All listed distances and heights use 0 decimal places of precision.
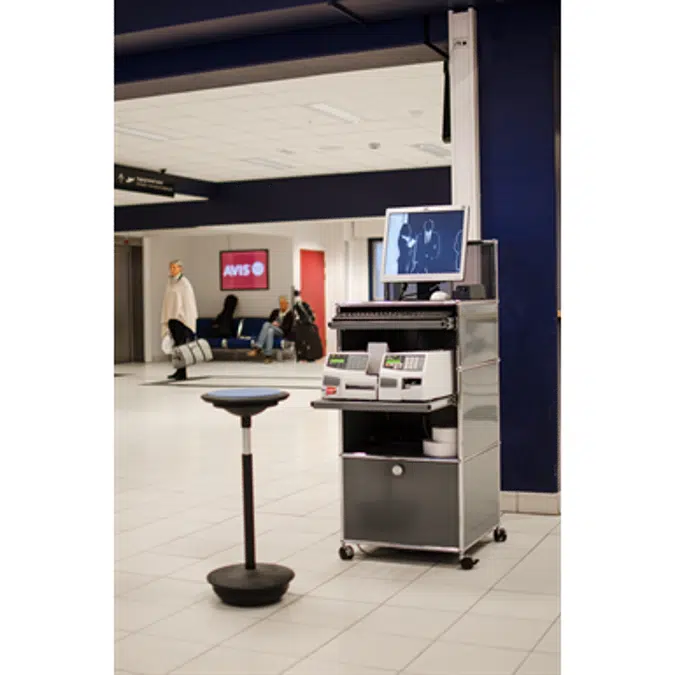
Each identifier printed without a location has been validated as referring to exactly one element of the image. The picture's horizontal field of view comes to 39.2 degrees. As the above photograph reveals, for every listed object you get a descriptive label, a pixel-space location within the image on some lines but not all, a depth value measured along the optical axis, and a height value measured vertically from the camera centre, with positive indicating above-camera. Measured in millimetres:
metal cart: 4320 -752
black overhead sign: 12656 +1548
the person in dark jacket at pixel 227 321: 20656 -597
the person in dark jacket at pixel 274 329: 18844 -707
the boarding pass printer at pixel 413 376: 4145 -370
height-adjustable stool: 3758 -1155
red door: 20969 +231
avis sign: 20906 +522
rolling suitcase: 18969 -996
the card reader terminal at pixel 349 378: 4297 -389
